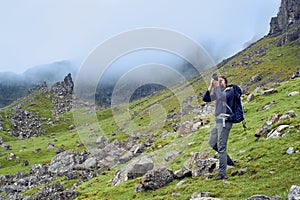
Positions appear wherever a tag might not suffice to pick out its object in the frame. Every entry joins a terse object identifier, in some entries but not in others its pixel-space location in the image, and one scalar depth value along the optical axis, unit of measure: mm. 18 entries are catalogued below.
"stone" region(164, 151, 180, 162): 31856
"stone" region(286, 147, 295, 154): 17678
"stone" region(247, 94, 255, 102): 49794
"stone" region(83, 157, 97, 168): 51722
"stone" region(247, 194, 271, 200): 11299
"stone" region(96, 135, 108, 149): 76981
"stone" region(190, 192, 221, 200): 14520
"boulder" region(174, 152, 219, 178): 19234
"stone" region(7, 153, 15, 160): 85238
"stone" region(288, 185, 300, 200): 10505
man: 15992
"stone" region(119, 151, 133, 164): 43688
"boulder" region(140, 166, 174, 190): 20234
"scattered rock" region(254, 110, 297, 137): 22477
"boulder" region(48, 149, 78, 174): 57156
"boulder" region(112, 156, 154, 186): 27484
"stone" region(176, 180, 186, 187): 19166
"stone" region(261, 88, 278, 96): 48006
